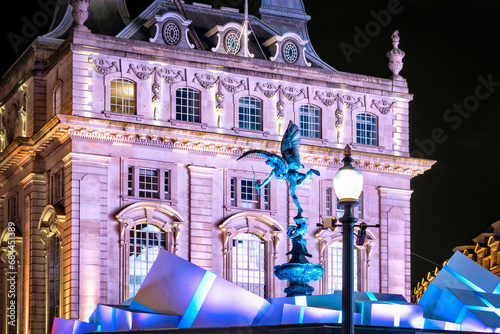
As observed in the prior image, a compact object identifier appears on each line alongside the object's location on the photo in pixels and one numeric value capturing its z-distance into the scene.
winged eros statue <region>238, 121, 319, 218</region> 42.03
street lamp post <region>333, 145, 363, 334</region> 25.58
